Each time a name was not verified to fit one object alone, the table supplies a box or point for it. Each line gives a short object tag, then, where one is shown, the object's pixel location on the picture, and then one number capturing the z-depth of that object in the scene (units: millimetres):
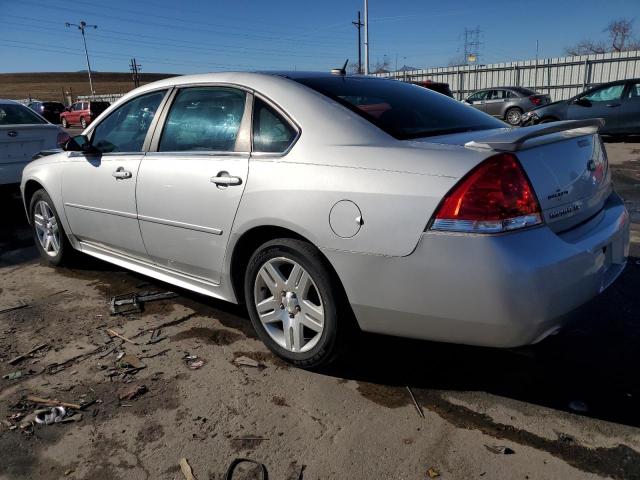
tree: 63656
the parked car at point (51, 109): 34000
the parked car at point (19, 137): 6953
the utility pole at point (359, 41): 48512
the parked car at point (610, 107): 12664
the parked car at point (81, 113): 31453
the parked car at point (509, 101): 19312
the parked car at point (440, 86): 13155
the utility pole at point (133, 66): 59653
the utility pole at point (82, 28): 60031
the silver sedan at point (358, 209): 2180
